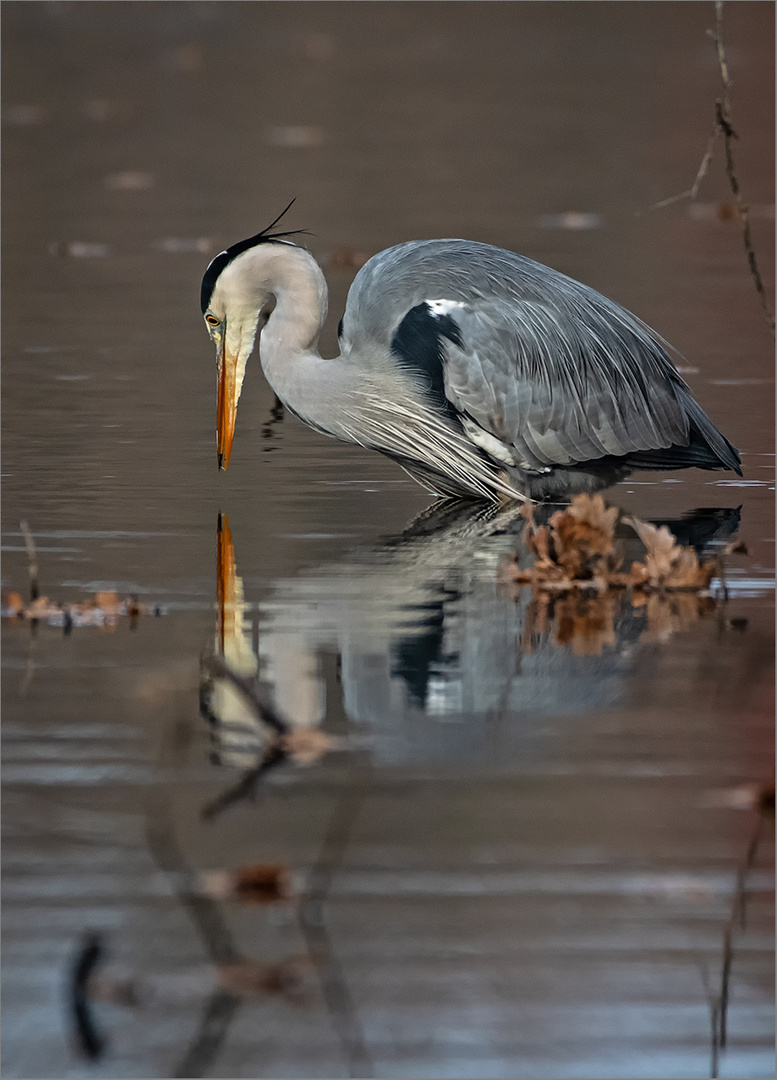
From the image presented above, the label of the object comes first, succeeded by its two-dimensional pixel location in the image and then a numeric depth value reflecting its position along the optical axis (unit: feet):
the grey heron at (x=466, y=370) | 60.49
